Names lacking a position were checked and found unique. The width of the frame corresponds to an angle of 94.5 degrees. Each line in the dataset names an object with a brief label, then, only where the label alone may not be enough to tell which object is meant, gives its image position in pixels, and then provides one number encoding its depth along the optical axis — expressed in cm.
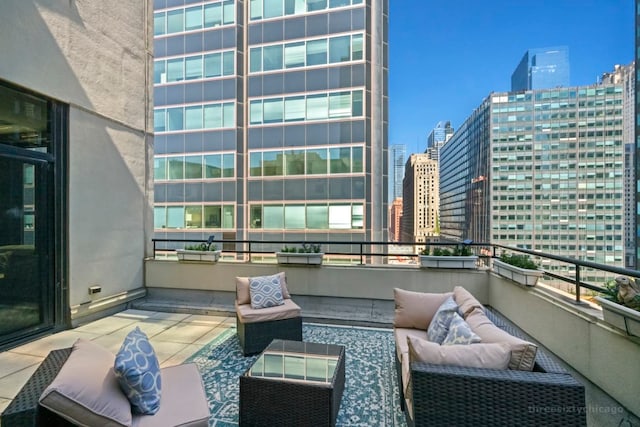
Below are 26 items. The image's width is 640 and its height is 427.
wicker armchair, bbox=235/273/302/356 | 319
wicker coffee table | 190
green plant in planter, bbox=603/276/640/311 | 202
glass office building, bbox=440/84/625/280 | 3666
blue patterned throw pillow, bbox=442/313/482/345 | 196
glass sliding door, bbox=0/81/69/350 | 336
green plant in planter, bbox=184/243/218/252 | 516
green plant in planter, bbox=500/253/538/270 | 336
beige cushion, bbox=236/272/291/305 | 364
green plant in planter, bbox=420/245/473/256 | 431
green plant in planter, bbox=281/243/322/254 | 476
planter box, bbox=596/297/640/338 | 190
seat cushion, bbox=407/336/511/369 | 155
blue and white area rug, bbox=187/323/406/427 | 221
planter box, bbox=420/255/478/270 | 421
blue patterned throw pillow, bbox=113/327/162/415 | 151
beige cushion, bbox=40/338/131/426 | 129
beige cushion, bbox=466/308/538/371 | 154
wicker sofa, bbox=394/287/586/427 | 135
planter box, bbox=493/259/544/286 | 318
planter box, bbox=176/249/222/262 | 501
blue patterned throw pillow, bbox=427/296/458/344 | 235
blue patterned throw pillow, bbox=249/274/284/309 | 349
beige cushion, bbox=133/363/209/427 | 154
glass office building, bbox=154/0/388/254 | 1209
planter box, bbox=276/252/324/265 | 461
